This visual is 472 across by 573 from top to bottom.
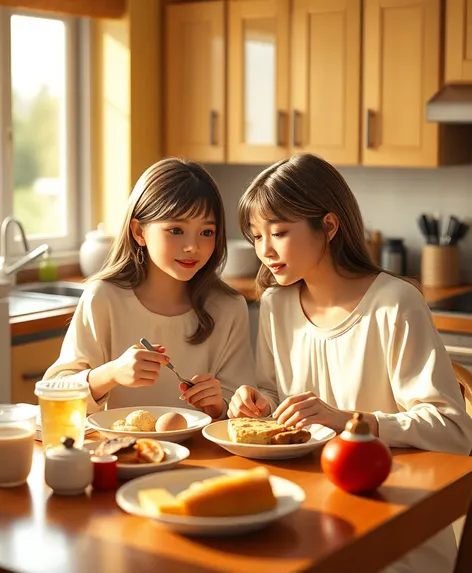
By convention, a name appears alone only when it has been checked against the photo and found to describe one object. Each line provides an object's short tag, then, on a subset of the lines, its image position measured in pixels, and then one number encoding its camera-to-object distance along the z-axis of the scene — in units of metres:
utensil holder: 4.11
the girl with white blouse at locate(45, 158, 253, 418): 2.40
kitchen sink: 3.79
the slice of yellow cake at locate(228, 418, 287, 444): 1.94
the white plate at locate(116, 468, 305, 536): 1.55
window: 4.28
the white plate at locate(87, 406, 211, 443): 2.01
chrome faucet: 3.88
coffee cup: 1.80
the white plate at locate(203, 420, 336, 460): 1.91
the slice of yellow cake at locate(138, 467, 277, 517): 1.58
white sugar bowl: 1.75
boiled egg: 2.04
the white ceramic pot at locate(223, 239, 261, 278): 4.33
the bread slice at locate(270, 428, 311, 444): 1.93
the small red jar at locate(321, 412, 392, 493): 1.73
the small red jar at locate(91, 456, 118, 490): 1.78
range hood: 3.66
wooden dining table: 1.49
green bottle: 4.39
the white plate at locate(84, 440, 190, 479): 1.82
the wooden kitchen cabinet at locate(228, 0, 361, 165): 4.03
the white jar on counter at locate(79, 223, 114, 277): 4.38
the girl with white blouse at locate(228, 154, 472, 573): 2.13
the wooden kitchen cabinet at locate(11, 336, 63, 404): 3.59
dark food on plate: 1.85
